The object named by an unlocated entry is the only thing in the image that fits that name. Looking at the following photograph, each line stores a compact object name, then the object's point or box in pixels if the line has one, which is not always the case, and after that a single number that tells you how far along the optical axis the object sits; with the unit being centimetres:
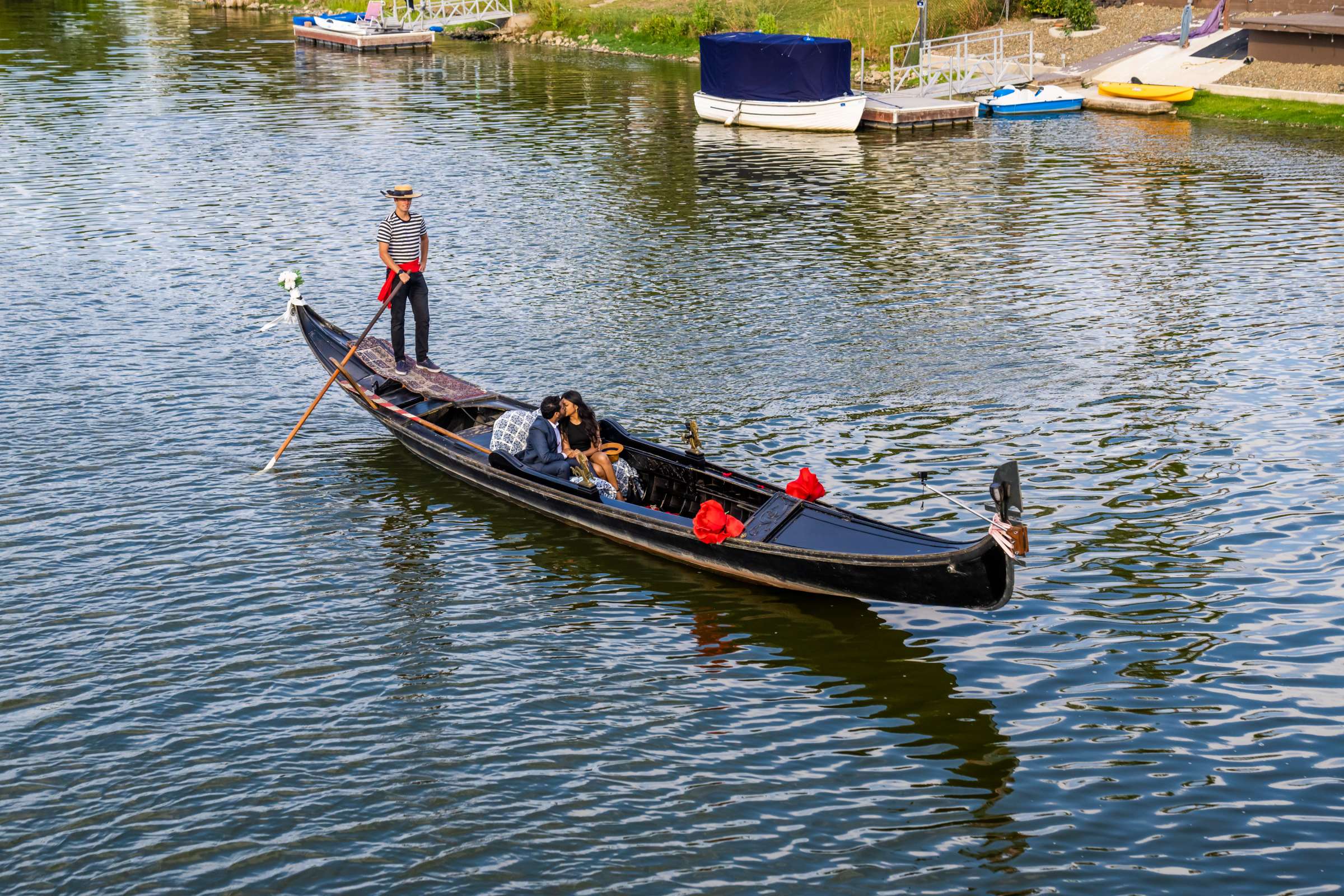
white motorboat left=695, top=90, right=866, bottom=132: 4594
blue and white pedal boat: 4694
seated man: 1658
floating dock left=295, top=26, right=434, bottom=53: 6862
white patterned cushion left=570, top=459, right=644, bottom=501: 1689
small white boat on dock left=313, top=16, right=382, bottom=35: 6962
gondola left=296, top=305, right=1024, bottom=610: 1305
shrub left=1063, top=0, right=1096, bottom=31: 5359
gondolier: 1970
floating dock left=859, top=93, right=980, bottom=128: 4600
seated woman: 1670
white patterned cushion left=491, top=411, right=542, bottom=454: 1700
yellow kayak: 4472
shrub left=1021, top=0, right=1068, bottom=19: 5431
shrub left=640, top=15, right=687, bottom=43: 6457
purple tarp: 4878
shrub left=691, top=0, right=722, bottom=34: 6231
